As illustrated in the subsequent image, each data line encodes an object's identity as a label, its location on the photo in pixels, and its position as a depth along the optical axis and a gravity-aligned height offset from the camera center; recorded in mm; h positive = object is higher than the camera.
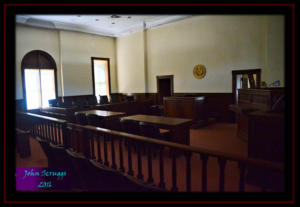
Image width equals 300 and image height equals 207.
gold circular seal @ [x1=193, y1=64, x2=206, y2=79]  7789 +701
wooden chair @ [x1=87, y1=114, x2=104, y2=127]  4504 -656
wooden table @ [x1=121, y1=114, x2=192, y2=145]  3392 -600
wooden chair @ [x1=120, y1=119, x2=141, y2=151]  3625 -659
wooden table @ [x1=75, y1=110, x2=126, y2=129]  4435 -598
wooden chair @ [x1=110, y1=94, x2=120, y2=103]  10246 -276
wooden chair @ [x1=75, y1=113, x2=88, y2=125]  4927 -674
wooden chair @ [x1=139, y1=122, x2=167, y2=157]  3275 -655
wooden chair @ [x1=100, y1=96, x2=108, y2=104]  9000 -404
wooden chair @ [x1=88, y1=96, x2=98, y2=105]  7947 -431
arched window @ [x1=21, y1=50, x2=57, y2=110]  8125 +587
